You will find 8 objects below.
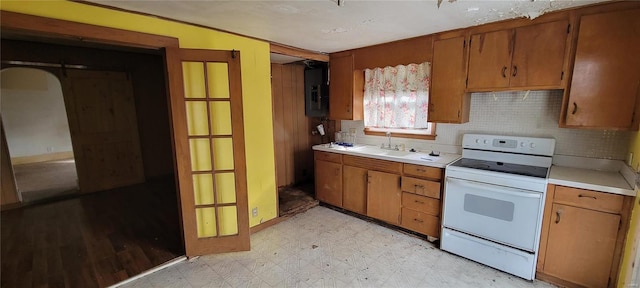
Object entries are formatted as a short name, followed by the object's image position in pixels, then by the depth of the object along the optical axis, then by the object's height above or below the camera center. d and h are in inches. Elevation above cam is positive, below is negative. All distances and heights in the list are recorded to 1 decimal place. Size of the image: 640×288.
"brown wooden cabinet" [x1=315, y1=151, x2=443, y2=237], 104.0 -35.7
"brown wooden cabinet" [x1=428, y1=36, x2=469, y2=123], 99.8 +11.3
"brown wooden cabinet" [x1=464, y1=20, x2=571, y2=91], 81.4 +17.5
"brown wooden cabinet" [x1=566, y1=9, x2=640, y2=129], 71.2 +10.8
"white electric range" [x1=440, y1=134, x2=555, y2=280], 81.3 -30.5
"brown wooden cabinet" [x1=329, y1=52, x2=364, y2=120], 135.0 +12.4
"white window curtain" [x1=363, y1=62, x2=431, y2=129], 119.6 +7.1
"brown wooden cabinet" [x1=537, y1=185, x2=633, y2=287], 71.0 -36.5
